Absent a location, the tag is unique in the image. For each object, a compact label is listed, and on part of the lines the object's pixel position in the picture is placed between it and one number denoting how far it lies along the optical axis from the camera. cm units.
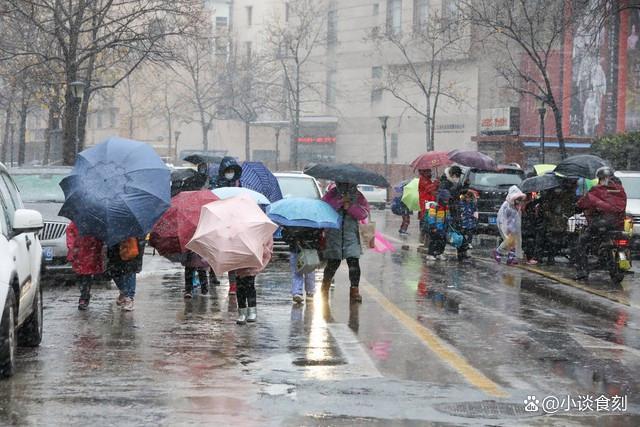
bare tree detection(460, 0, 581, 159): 3594
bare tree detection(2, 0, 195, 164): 2977
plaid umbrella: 1819
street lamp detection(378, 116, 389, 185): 5645
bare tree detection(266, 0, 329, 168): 6731
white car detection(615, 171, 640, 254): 2322
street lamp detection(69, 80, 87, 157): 2958
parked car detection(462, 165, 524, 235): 2709
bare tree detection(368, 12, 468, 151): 5903
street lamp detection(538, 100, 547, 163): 4052
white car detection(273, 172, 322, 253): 2259
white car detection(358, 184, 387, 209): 5678
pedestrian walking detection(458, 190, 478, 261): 2181
